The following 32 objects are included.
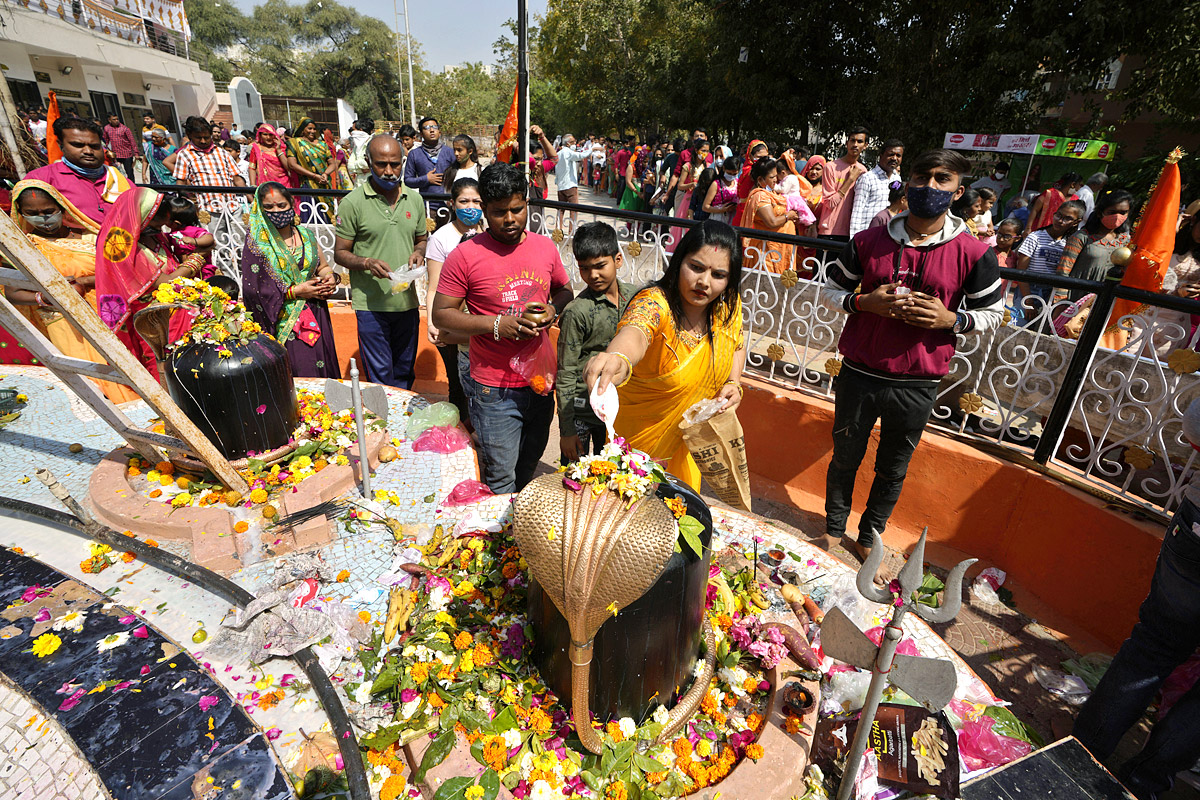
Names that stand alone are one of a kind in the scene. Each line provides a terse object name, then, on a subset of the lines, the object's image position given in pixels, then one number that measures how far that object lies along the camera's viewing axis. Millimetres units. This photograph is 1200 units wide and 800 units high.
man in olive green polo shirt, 4457
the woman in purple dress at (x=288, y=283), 4090
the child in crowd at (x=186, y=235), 4223
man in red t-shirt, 3025
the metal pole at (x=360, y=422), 2797
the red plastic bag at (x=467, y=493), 3006
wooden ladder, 2459
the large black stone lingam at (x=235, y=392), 2902
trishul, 1376
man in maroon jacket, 2895
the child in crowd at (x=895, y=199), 5992
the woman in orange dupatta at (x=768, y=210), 6340
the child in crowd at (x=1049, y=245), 6273
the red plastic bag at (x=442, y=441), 3625
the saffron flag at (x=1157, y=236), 3805
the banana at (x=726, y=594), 2184
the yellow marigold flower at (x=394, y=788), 1609
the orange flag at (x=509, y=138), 7245
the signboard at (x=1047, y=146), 12016
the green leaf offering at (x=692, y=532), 1615
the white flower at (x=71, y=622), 1694
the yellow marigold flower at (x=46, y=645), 1626
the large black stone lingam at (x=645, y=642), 1597
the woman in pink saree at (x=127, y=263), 3648
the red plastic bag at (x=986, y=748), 1913
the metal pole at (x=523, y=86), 6152
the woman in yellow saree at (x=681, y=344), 2320
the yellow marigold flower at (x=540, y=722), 1741
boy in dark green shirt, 3242
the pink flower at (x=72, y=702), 1486
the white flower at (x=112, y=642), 1664
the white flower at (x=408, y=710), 1801
